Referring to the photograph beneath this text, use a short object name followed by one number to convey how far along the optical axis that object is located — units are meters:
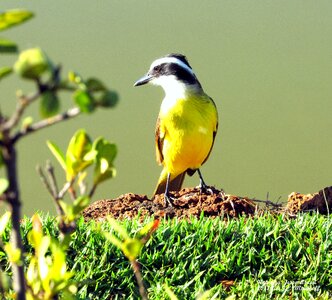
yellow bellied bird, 13.34
